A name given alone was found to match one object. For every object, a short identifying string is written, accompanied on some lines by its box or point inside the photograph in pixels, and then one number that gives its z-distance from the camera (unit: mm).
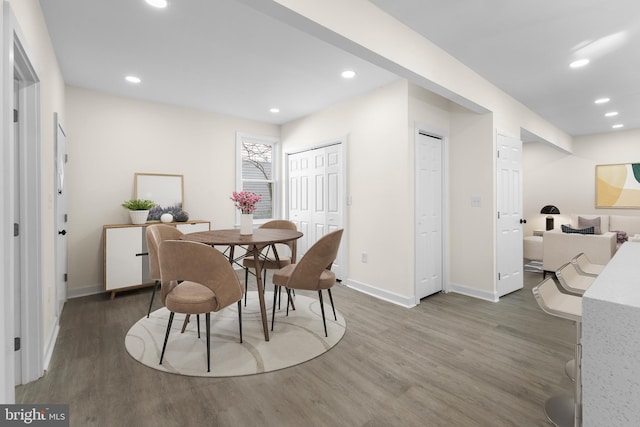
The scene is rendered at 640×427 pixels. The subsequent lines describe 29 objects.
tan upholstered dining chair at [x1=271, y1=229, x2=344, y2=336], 2443
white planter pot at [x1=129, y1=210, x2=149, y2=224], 3797
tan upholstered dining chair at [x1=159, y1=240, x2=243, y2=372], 1964
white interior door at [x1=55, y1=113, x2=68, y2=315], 2759
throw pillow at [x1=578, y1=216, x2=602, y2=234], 6020
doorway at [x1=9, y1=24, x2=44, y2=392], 1821
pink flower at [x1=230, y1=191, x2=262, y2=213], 2786
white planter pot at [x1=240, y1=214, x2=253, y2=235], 2814
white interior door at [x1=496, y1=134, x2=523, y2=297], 3672
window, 5086
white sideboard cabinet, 3506
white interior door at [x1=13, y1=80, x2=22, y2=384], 1812
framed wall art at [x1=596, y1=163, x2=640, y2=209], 6050
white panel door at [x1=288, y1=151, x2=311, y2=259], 4797
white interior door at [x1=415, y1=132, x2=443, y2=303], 3490
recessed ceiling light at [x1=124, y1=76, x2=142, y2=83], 3383
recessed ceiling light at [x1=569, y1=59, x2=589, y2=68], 2988
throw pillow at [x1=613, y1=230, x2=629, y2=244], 5371
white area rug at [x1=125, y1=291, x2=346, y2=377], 2096
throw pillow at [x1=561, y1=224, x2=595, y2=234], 4438
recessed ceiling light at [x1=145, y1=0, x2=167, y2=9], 2113
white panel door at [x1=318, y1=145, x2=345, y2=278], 4164
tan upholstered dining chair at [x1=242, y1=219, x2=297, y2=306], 3242
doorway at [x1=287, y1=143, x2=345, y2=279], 4219
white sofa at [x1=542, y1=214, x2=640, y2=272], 4012
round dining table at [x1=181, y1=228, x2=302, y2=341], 2361
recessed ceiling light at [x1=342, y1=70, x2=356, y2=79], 3208
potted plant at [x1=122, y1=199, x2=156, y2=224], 3797
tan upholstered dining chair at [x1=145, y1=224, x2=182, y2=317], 2504
